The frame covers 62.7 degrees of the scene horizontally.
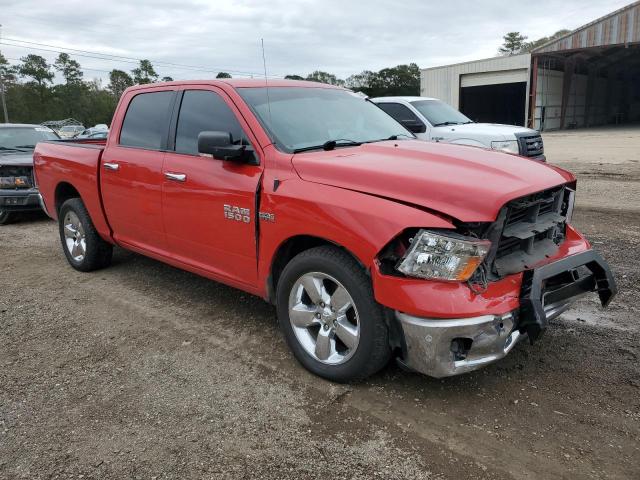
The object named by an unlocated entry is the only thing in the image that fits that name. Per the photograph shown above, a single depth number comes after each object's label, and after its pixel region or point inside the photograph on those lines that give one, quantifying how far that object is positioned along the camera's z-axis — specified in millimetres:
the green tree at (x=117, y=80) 72631
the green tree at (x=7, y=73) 63978
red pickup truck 2785
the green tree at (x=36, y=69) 67375
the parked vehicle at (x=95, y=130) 21703
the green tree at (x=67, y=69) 69812
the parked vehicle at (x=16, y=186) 8805
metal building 33375
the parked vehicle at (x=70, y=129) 36062
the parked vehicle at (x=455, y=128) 9289
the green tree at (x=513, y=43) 87875
